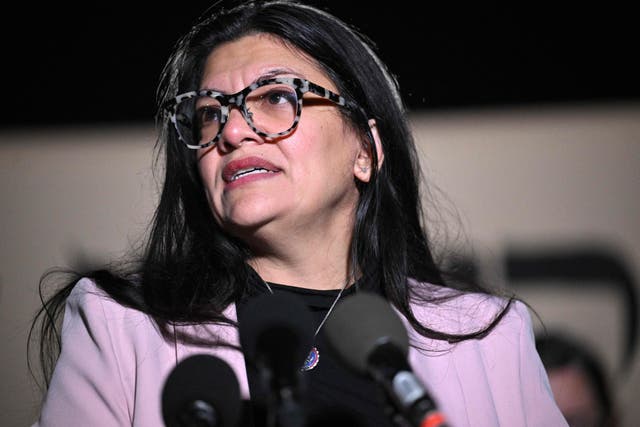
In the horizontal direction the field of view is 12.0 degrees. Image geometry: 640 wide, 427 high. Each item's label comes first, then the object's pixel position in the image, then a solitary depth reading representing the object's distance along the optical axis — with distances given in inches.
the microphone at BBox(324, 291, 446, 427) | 85.7
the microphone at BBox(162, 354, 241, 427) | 87.7
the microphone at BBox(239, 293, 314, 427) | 86.4
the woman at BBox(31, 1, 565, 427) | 95.7
